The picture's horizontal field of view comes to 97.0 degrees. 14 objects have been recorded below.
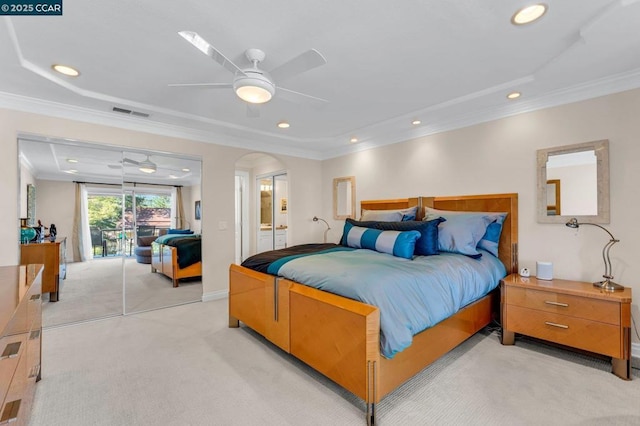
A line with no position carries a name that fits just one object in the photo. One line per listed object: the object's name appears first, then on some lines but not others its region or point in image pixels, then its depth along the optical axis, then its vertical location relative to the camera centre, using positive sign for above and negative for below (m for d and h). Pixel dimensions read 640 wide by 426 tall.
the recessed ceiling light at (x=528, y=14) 1.71 +1.22
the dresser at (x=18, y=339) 1.00 -0.56
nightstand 2.18 -0.91
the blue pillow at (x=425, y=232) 2.99 -0.24
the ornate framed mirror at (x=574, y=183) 2.62 +0.25
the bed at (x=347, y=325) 1.75 -0.93
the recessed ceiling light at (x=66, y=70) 2.38 +1.23
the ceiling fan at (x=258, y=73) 1.76 +0.96
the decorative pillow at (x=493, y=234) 3.12 -0.28
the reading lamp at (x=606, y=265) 2.38 -0.52
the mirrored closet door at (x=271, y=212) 6.32 -0.02
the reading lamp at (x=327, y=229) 5.40 -0.31
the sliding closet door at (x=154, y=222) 3.84 -0.15
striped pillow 2.90 -0.34
